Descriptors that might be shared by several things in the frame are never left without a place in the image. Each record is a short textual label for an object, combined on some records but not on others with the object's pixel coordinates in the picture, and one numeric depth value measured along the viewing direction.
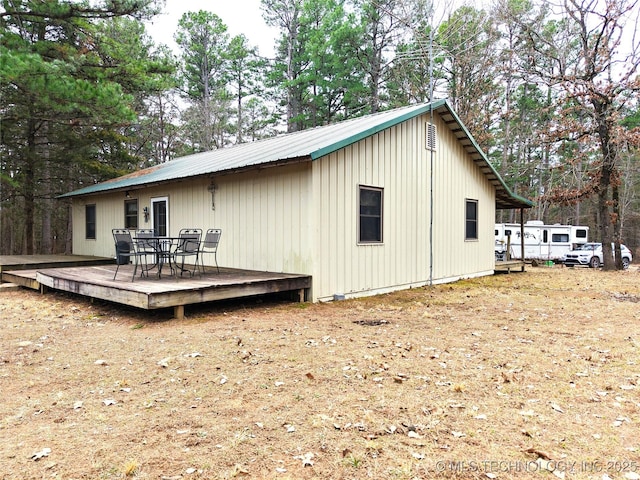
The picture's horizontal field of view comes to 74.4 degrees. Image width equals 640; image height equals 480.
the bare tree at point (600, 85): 13.16
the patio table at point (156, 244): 6.71
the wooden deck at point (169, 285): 5.69
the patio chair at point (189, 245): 7.28
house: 7.36
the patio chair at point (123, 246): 7.05
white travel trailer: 19.33
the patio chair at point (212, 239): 7.58
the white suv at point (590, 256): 17.52
